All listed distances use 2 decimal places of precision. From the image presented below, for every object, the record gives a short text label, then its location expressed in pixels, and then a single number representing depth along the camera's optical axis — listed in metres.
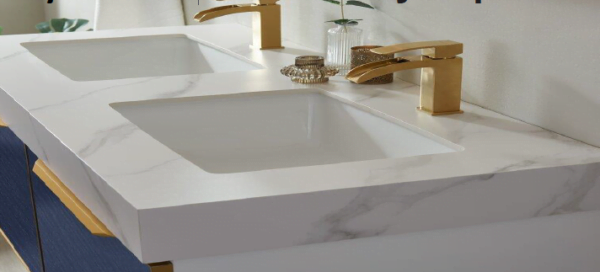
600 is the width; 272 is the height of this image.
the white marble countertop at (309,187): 0.94
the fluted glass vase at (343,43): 1.65
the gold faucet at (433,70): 1.27
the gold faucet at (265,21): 1.88
